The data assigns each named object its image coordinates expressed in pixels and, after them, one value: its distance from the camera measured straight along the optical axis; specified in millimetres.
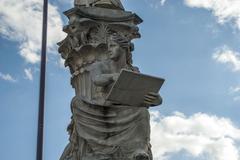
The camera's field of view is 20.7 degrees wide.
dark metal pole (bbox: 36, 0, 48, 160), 11047
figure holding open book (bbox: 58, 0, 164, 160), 12305
